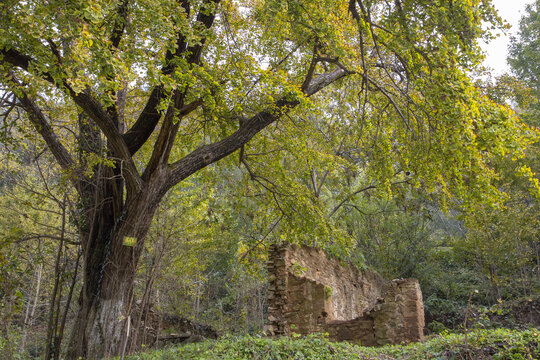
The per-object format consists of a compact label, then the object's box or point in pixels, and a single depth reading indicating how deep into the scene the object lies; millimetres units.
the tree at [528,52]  18672
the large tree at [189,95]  4719
